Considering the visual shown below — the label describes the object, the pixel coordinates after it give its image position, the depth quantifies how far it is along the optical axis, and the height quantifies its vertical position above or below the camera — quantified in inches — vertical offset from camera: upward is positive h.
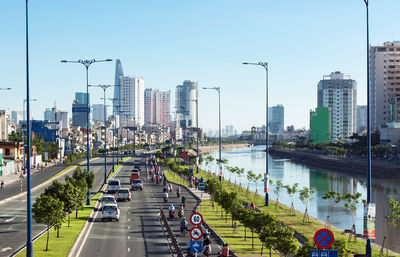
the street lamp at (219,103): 3548.7 +184.1
